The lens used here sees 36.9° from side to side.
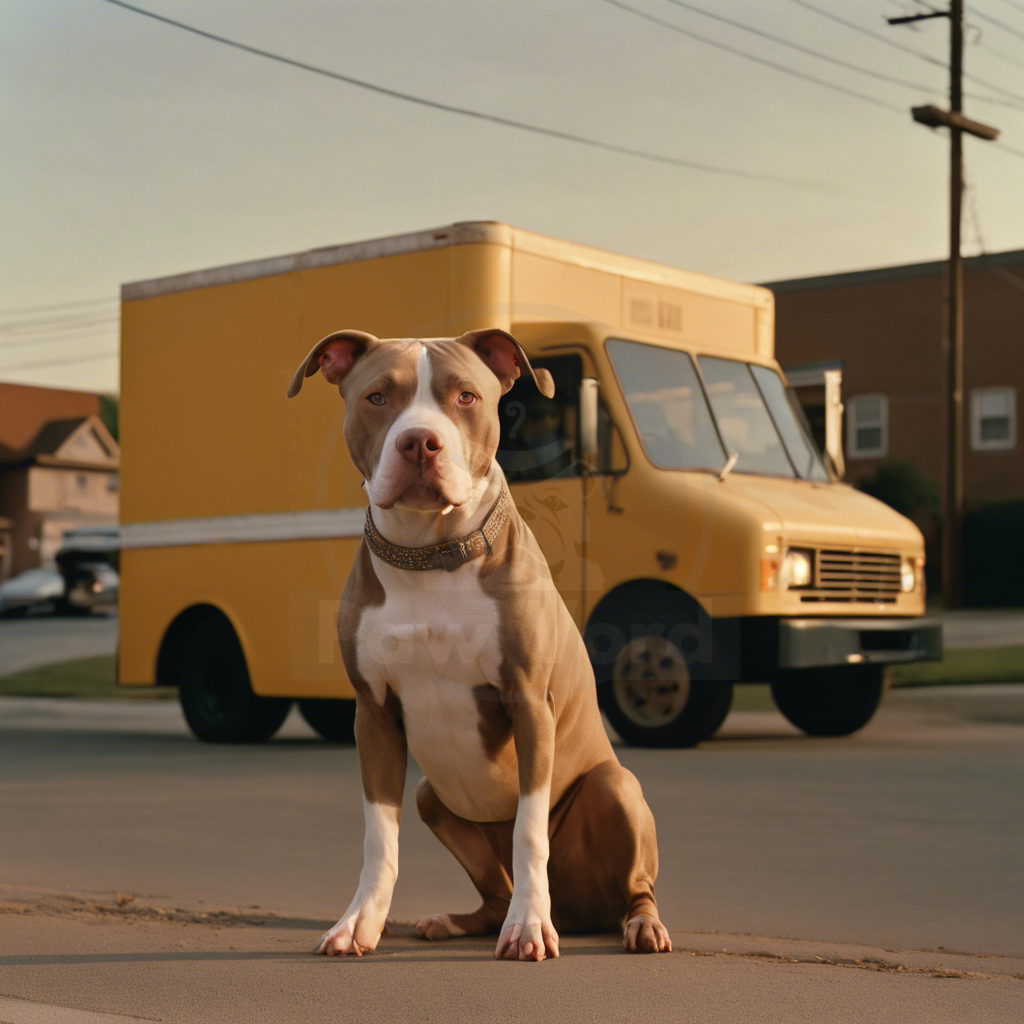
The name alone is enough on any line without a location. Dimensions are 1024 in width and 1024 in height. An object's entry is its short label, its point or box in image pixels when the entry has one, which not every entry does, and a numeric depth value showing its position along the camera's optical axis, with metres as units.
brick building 36.88
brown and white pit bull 3.99
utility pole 27.16
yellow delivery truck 10.56
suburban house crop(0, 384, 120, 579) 61.62
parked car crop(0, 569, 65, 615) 43.38
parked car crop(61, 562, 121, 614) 43.31
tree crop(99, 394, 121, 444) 81.68
